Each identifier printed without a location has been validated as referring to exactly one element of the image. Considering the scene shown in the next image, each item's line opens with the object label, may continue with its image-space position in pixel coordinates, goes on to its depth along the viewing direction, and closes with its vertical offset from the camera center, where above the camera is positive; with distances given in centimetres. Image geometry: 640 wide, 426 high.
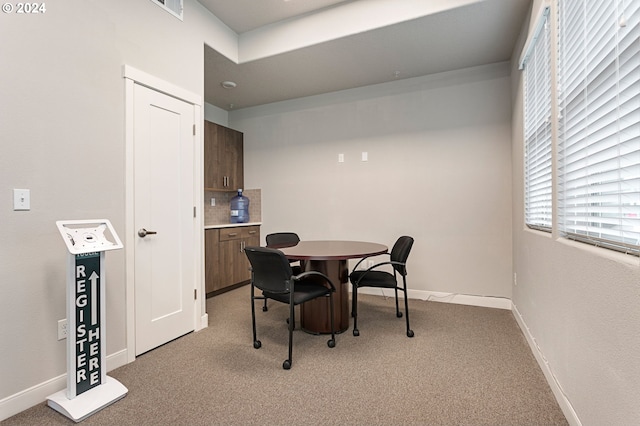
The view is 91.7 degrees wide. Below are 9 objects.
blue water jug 493 +9
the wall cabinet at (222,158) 442 +84
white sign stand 178 -68
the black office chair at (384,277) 280 -61
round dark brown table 283 -76
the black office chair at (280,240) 336 -32
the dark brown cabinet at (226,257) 405 -61
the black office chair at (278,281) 221 -50
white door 247 -3
